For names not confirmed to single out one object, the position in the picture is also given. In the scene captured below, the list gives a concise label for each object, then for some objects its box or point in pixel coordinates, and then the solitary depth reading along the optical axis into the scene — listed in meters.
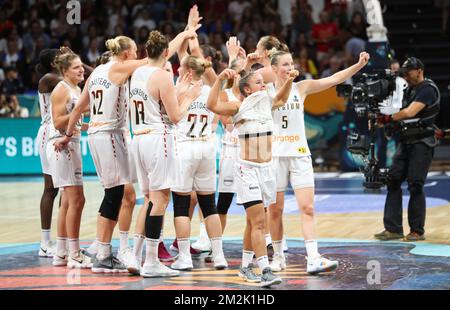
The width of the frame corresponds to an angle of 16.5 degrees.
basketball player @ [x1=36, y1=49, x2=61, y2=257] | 16.27
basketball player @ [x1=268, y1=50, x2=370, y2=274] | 14.29
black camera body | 17.02
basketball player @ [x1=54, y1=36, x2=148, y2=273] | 14.52
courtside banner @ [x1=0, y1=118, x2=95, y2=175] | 30.14
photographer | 17.47
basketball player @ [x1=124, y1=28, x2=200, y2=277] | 13.82
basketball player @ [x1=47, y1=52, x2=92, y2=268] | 15.24
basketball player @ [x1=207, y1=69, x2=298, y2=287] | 13.33
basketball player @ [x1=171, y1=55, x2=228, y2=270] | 14.86
